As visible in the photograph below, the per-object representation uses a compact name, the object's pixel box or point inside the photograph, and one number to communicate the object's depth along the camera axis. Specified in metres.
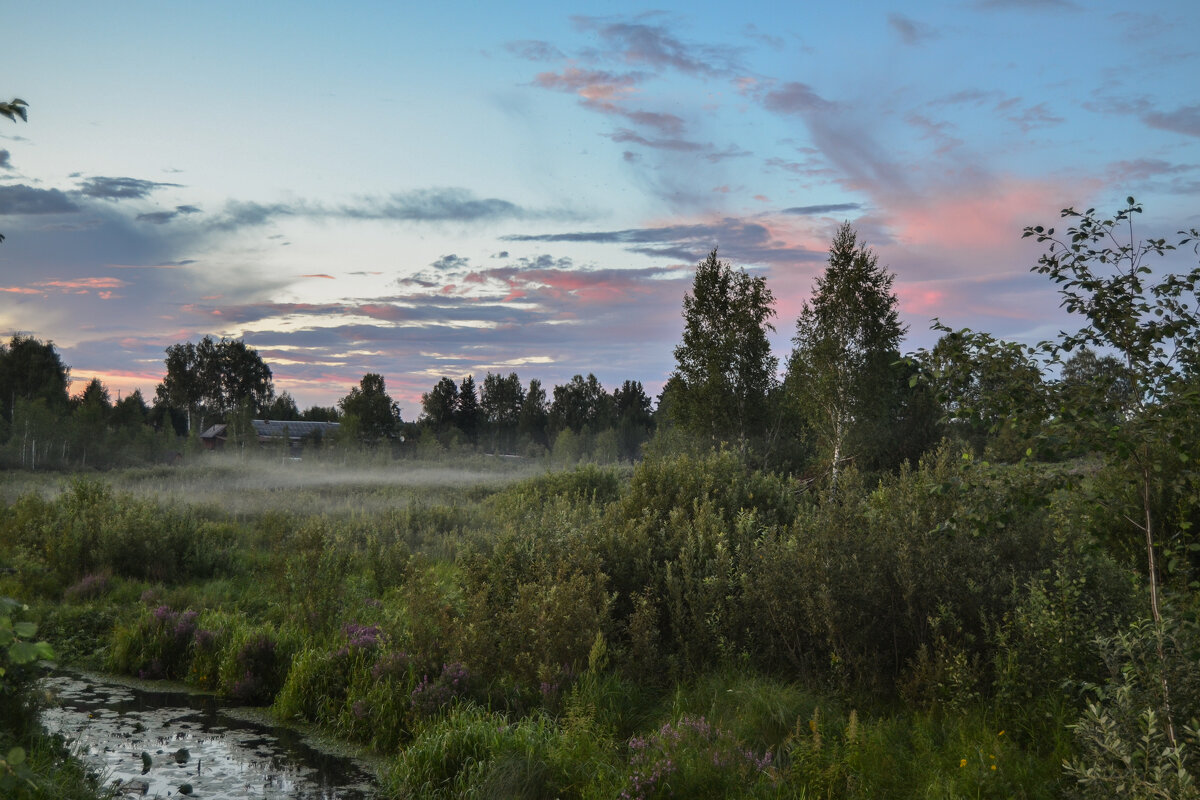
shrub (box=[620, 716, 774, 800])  5.17
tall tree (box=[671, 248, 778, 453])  29.94
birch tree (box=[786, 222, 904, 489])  25.80
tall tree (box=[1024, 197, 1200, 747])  4.52
